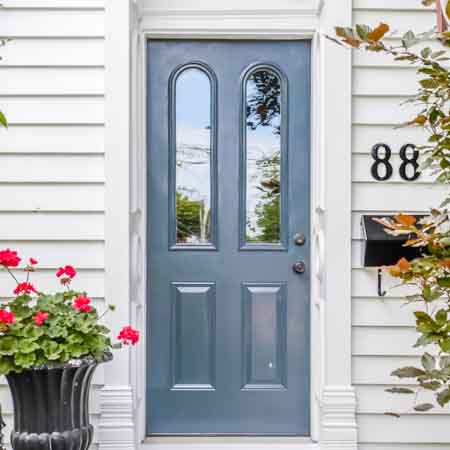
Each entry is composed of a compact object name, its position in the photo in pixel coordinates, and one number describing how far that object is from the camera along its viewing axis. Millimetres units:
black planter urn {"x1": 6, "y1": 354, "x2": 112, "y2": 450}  2500
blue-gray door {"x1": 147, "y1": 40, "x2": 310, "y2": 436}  3141
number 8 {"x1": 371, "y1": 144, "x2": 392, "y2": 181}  2951
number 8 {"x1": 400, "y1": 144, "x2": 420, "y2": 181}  2957
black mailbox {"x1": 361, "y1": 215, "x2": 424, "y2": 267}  2871
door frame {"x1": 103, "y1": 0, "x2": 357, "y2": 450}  2893
